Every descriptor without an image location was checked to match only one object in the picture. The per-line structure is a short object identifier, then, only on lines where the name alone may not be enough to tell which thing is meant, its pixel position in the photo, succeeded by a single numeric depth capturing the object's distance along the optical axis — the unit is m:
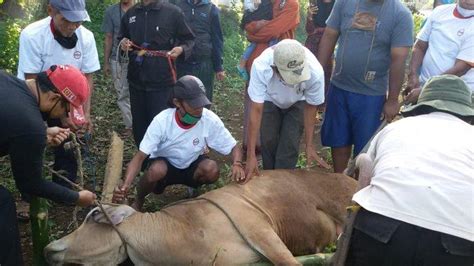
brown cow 3.54
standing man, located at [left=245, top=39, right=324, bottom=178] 4.33
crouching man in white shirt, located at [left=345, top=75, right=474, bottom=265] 2.68
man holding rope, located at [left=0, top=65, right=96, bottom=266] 2.95
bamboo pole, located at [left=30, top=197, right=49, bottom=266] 3.72
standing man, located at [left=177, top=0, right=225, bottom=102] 6.64
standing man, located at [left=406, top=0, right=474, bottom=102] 4.77
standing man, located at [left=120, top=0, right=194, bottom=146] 5.53
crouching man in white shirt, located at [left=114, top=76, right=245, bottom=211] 4.44
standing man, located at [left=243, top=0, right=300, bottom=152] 6.32
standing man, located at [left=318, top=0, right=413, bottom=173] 4.89
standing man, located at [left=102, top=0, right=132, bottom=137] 6.94
